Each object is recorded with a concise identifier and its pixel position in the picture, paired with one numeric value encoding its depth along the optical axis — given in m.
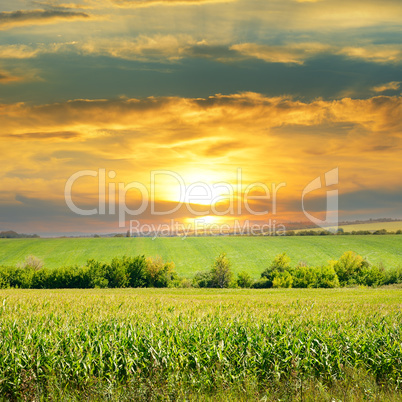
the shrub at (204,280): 67.25
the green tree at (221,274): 67.00
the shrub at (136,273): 64.54
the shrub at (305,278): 60.09
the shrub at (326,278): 58.93
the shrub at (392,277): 64.62
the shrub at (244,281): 68.00
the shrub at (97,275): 60.12
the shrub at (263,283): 65.31
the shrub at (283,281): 60.44
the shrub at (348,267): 71.06
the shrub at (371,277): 64.06
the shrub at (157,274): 64.94
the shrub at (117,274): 62.59
